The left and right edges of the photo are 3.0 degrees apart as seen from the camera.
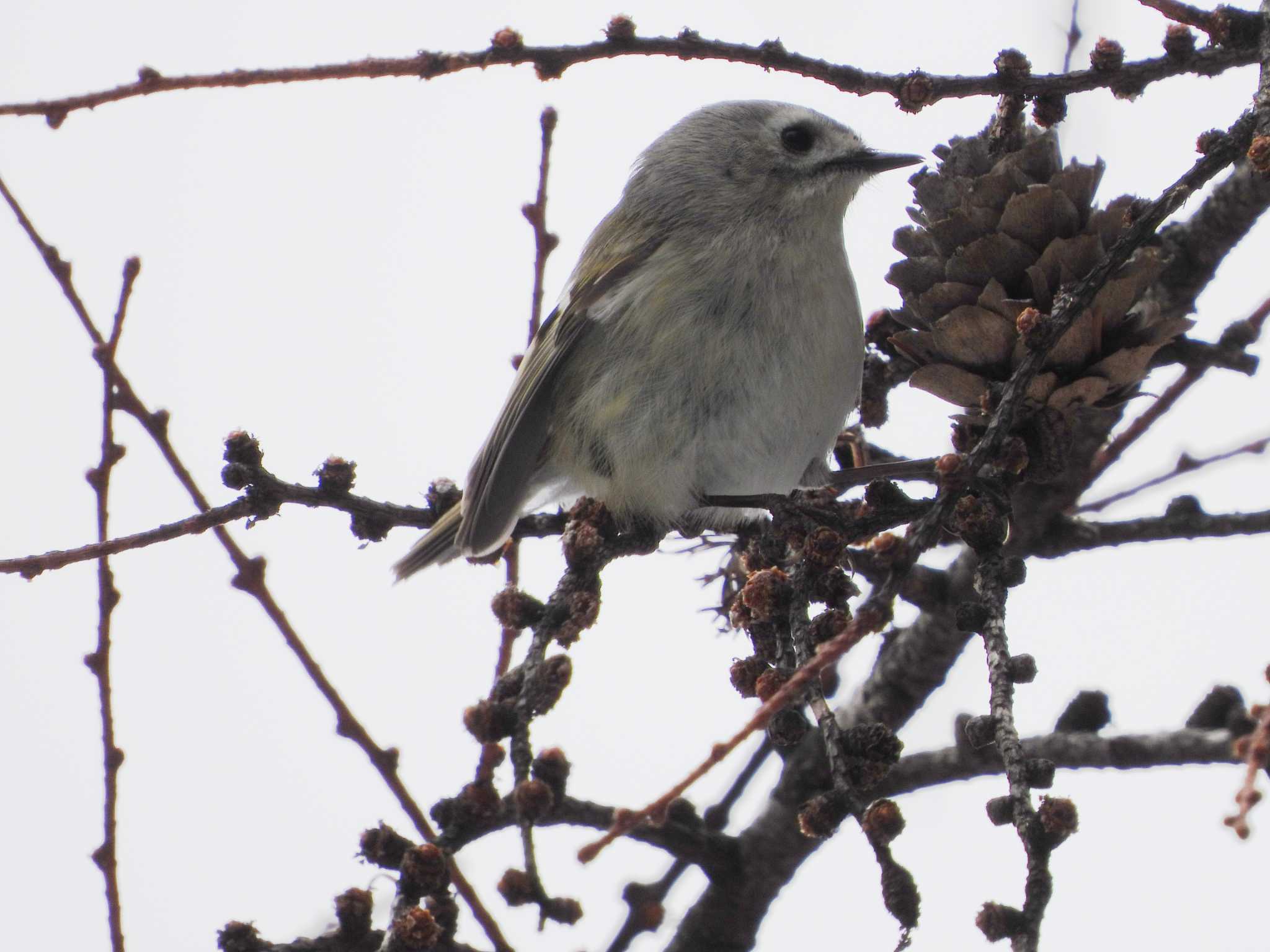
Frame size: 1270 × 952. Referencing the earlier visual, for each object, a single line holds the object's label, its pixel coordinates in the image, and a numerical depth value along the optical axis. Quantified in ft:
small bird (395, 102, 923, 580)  7.90
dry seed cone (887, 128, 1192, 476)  7.78
